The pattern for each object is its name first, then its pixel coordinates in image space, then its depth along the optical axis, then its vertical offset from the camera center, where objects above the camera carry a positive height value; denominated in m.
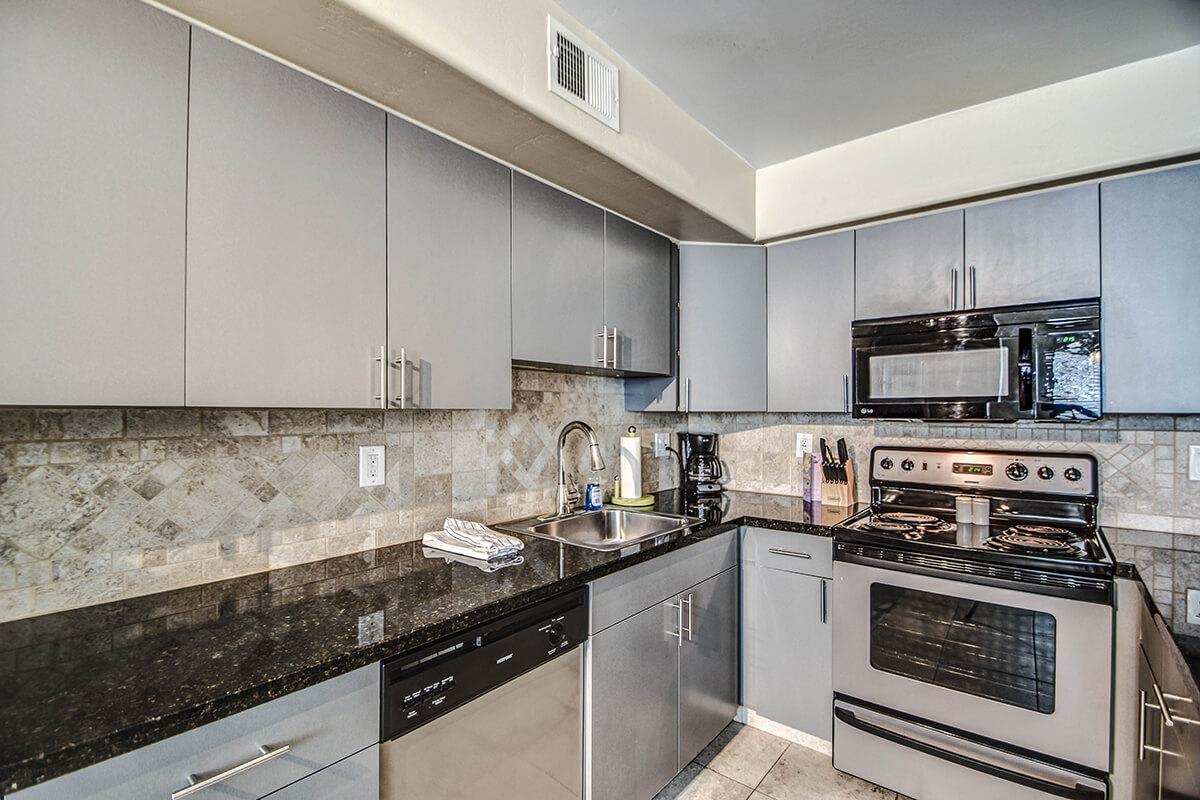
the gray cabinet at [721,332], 2.64 +0.34
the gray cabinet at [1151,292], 1.80 +0.38
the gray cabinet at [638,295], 2.22 +0.46
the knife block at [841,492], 2.58 -0.42
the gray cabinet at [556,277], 1.82 +0.45
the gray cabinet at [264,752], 0.78 -0.56
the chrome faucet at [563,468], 2.20 -0.27
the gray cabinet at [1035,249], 1.95 +0.57
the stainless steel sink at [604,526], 2.11 -0.51
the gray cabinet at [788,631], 2.15 -0.92
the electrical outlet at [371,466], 1.69 -0.20
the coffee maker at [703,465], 2.92 -0.33
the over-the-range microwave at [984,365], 1.93 +0.15
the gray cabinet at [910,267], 2.20 +0.57
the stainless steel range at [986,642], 1.63 -0.78
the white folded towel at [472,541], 1.60 -0.42
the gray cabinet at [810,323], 2.46 +0.37
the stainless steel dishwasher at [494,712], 1.12 -0.71
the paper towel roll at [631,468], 2.56 -0.30
